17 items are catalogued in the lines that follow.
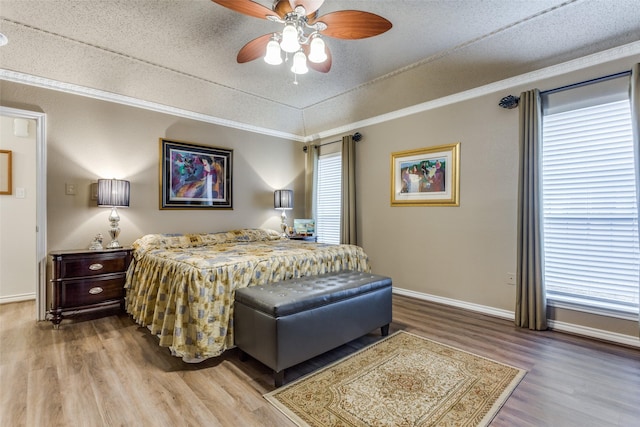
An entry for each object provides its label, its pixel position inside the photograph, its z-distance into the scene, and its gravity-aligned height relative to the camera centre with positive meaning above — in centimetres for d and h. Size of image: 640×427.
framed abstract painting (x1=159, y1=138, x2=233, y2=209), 400 +50
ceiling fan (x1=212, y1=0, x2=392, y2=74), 190 +126
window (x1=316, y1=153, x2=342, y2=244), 516 +25
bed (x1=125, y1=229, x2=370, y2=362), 223 -56
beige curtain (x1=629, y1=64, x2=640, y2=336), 247 +80
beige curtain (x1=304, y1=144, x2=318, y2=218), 539 +58
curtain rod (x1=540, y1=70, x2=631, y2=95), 264 +120
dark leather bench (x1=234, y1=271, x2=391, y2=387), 201 -77
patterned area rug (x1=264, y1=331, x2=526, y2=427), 170 -114
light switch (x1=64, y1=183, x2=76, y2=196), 333 +24
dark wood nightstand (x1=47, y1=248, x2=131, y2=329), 292 -69
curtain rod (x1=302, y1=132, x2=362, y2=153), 472 +118
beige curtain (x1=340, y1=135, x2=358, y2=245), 475 +34
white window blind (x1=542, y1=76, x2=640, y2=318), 265 +9
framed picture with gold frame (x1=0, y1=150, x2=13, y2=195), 379 +48
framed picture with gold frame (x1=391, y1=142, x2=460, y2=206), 373 +47
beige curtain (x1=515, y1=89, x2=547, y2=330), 297 -11
